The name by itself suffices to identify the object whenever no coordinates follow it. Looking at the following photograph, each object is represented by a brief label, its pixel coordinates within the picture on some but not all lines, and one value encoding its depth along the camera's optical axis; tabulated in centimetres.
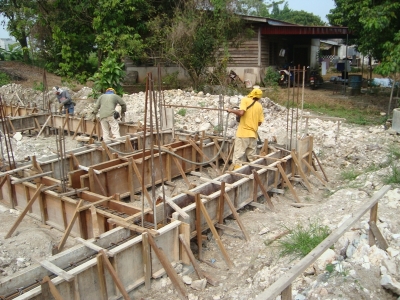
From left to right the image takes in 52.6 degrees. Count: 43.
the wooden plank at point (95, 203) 594
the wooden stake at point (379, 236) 490
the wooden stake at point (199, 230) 596
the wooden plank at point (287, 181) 786
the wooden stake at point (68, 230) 582
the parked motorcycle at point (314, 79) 2234
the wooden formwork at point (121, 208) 459
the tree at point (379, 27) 1323
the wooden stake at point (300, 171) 853
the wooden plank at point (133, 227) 505
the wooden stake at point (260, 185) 730
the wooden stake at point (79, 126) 1246
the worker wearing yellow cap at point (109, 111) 1054
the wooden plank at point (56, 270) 422
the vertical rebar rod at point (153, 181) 497
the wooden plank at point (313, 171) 892
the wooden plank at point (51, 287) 400
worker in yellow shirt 823
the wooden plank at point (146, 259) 499
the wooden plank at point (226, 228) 641
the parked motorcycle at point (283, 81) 2225
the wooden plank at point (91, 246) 466
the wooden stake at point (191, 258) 536
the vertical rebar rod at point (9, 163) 769
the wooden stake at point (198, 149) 929
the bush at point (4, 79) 2174
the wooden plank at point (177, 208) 562
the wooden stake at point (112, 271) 455
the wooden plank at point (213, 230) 580
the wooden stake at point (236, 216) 636
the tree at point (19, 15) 2132
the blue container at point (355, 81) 1986
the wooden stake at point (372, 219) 494
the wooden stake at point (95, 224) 572
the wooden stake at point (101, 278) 456
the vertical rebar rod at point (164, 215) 560
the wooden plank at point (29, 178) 694
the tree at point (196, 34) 1825
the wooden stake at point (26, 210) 643
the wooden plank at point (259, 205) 727
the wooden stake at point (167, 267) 494
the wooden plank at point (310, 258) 293
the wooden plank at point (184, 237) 543
